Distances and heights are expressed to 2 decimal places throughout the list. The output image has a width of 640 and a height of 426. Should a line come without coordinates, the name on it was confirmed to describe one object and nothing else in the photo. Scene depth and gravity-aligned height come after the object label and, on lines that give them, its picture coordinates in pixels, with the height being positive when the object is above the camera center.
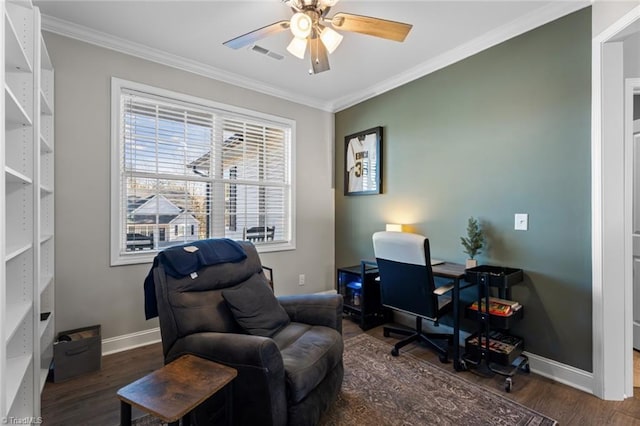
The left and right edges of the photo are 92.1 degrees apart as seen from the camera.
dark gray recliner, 1.49 -0.74
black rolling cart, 2.22 -0.91
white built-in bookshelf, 1.60 +0.02
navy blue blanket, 1.91 -0.31
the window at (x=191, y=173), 2.77 +0.39
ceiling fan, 1.85 +1.14
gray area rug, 1.80 -1.21
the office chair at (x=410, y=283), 2.39 -0.58
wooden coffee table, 1.17 -0.74
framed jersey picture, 3.59 +0.60
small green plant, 2.57 -0.24
